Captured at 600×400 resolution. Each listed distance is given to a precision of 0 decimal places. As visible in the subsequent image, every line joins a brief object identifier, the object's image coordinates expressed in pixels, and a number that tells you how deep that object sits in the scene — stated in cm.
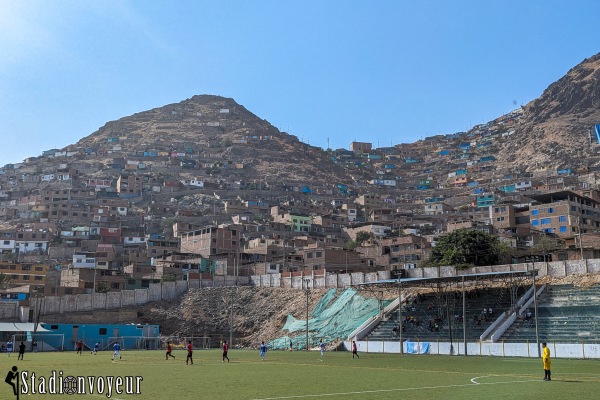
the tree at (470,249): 8356
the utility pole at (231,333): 7084
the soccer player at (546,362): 2450
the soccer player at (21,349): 4156
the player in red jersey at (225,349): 4047
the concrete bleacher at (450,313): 5831
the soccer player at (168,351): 4378
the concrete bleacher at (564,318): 5038
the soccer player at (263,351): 4531
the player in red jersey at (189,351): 3731
